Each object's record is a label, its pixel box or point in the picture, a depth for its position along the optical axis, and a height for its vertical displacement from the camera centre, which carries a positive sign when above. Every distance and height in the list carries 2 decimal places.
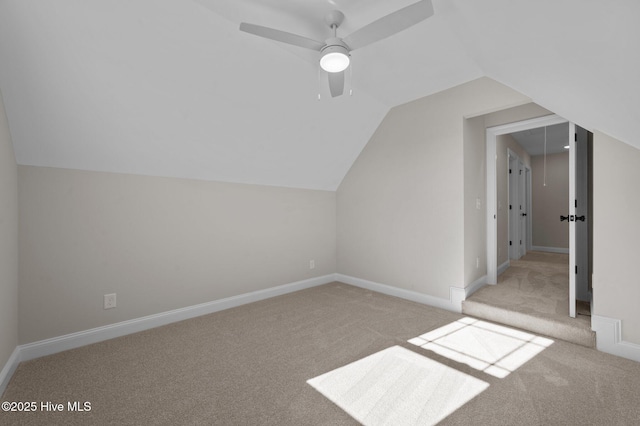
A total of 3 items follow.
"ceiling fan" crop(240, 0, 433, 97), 1.58 +1.13
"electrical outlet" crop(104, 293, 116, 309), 2.43 -0.80
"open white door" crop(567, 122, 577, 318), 2.48 -0.07
